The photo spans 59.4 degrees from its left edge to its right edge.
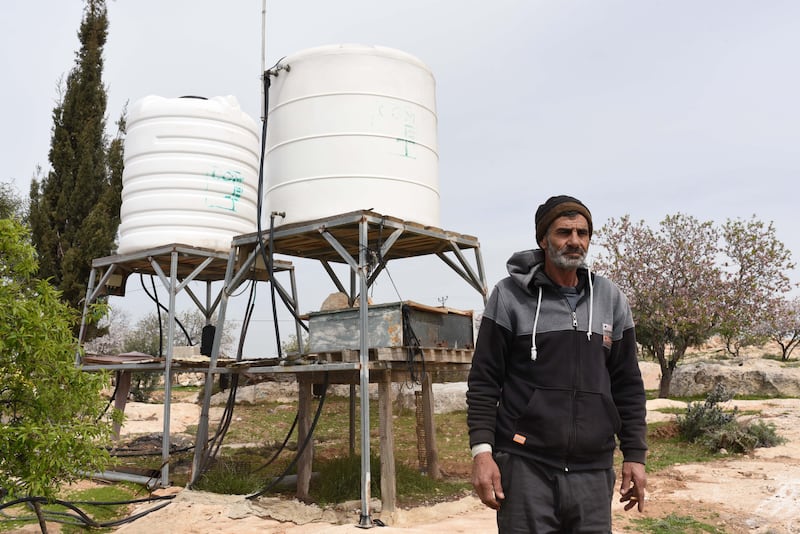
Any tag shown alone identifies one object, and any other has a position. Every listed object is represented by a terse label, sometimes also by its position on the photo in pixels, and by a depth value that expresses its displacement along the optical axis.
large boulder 21.50
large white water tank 8.29
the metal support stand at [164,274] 9.80
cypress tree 19.53
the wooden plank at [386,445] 7.73
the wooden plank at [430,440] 10.05
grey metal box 7.90
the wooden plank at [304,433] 8.87
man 3.06
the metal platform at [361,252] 7.72
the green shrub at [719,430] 12.52
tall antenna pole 9.13
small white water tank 10.34
